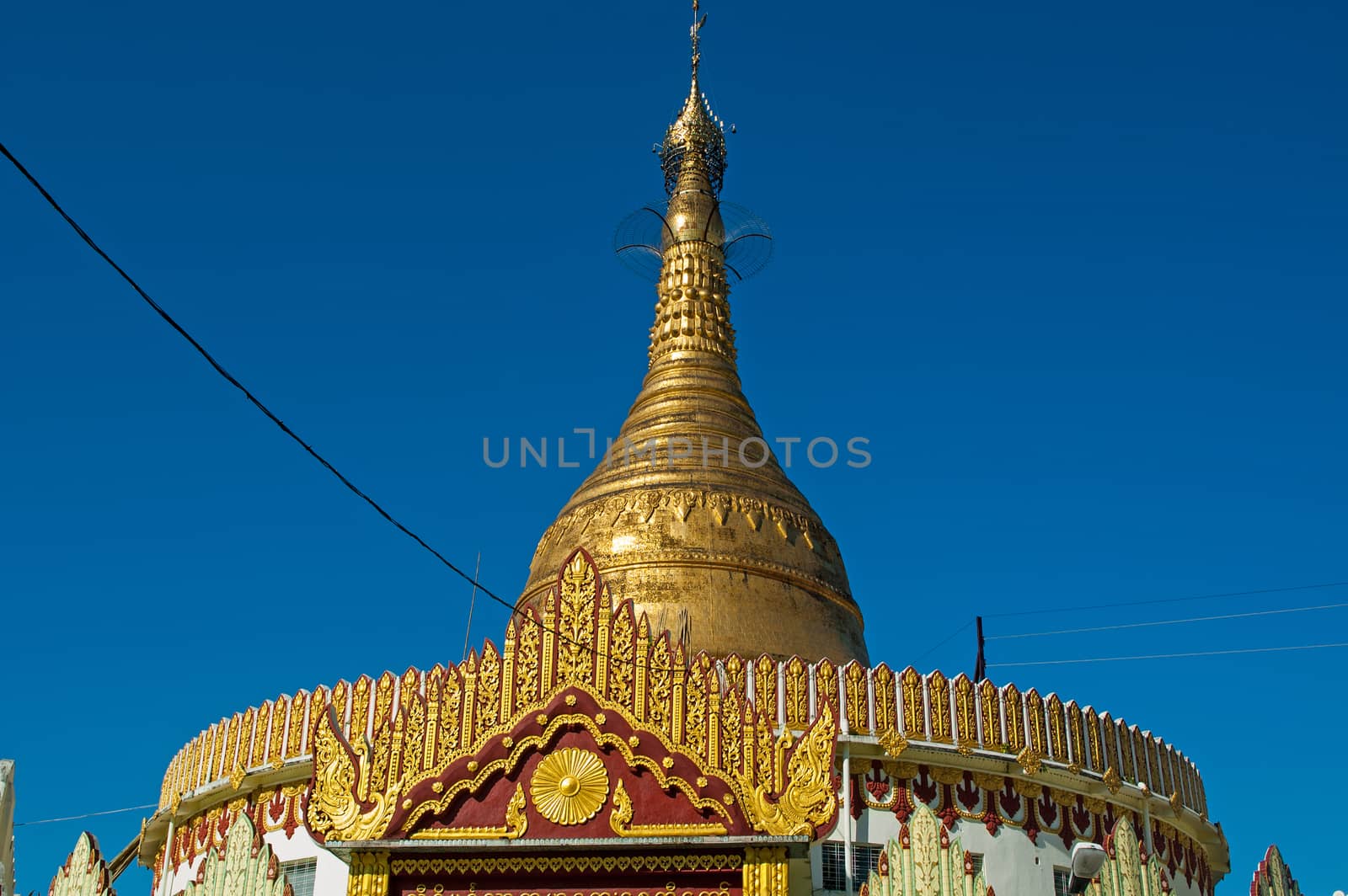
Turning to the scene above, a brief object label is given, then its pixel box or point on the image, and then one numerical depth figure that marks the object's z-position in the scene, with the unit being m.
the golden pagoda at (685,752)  15.27
